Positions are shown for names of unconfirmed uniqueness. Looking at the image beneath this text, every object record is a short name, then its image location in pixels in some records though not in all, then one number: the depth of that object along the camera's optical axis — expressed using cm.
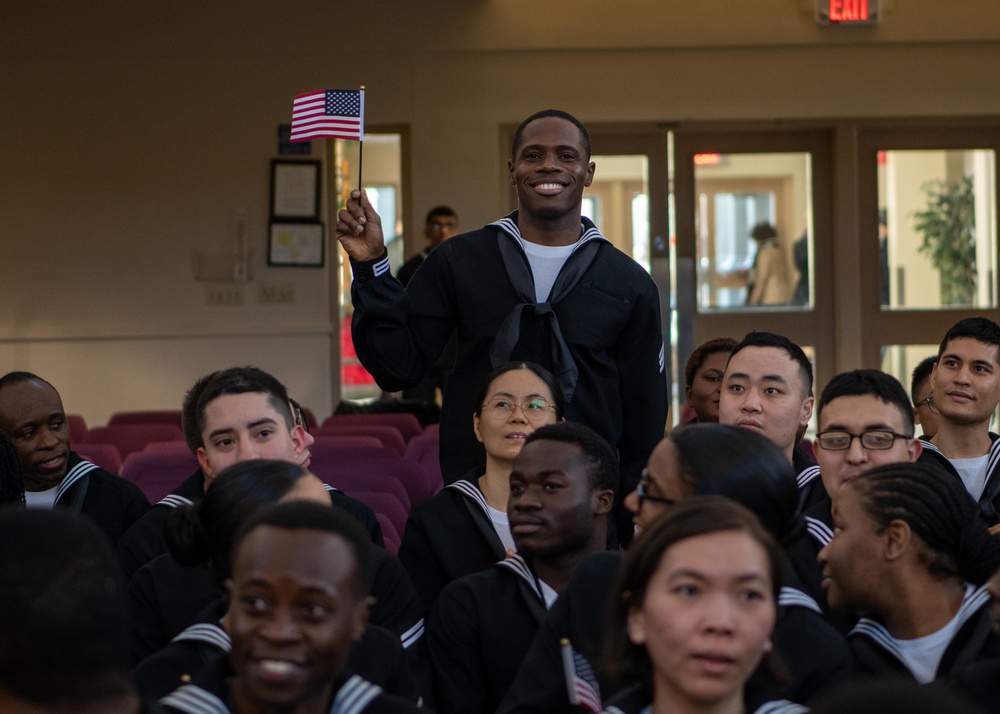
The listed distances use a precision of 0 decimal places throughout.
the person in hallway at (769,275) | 1661
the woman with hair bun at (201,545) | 446
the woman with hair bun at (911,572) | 432
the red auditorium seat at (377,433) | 962
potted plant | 1650
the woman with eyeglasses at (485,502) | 591
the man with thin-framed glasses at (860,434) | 580
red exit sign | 1544
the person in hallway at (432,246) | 1414
